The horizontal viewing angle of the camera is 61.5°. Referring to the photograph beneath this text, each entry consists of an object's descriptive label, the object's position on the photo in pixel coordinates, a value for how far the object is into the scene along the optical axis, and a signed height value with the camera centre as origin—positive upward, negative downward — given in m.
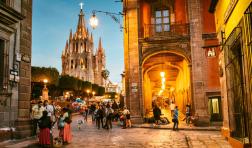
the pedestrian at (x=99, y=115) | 15.32 -1.59
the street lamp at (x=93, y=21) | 14.02 +4.76
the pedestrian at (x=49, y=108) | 10.56 -0.72
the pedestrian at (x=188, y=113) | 15.41 -1.56
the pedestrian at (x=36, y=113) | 9.99 -0.91
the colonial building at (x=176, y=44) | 15.49 +3.73
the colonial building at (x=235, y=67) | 5.67 +0.81
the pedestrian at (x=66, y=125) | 8.76 -1.34
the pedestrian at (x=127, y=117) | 15.09 -1.72
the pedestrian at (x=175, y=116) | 13.29 -1.53
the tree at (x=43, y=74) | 29.79 +2.80
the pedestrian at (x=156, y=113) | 15.03 -1.45
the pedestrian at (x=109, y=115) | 14.79 -1.55
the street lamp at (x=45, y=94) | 18.80 -0.03
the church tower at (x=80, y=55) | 92.60 +17.12
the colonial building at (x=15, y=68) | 8.59 +1.11
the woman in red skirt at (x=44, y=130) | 7.75 -1.34
